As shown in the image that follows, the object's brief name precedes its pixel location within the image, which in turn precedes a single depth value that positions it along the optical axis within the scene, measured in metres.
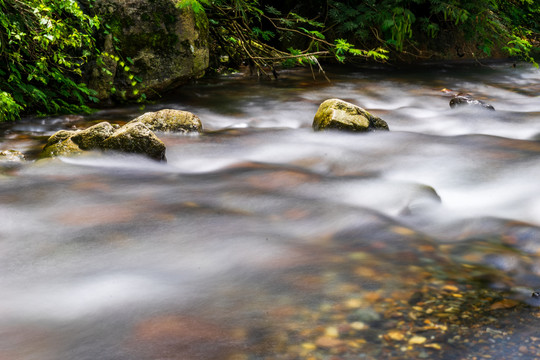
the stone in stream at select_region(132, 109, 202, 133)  5.35
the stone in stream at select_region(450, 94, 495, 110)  6.99
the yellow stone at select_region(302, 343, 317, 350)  1.83
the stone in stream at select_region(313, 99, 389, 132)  5.42
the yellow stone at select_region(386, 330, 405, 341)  1.86
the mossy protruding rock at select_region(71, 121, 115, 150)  4.39
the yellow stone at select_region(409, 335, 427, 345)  1.82
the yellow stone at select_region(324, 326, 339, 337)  1.91
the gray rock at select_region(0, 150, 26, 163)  4.27
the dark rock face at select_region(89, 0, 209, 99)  6.42
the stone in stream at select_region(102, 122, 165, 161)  4.33
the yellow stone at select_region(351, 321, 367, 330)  1.94
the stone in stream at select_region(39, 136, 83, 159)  4.36
